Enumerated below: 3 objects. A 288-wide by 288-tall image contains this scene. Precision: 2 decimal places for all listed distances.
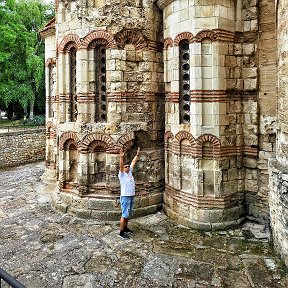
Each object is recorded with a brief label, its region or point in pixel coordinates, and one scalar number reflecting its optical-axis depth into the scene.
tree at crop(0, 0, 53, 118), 22.28
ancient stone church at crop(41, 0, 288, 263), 7.79
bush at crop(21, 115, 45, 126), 25.30
